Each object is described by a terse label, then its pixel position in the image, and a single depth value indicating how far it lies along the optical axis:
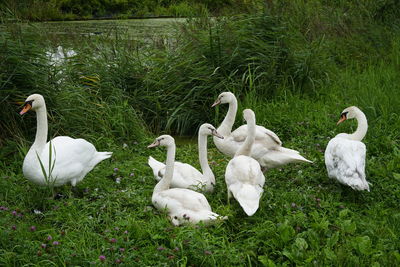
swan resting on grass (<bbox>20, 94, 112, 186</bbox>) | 4.53
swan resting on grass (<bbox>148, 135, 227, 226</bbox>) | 4.00
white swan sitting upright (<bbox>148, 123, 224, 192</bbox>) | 4.83
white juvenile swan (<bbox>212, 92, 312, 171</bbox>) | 5.21
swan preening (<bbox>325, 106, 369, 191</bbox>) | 4.44
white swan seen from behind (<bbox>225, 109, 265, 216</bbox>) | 4.13
